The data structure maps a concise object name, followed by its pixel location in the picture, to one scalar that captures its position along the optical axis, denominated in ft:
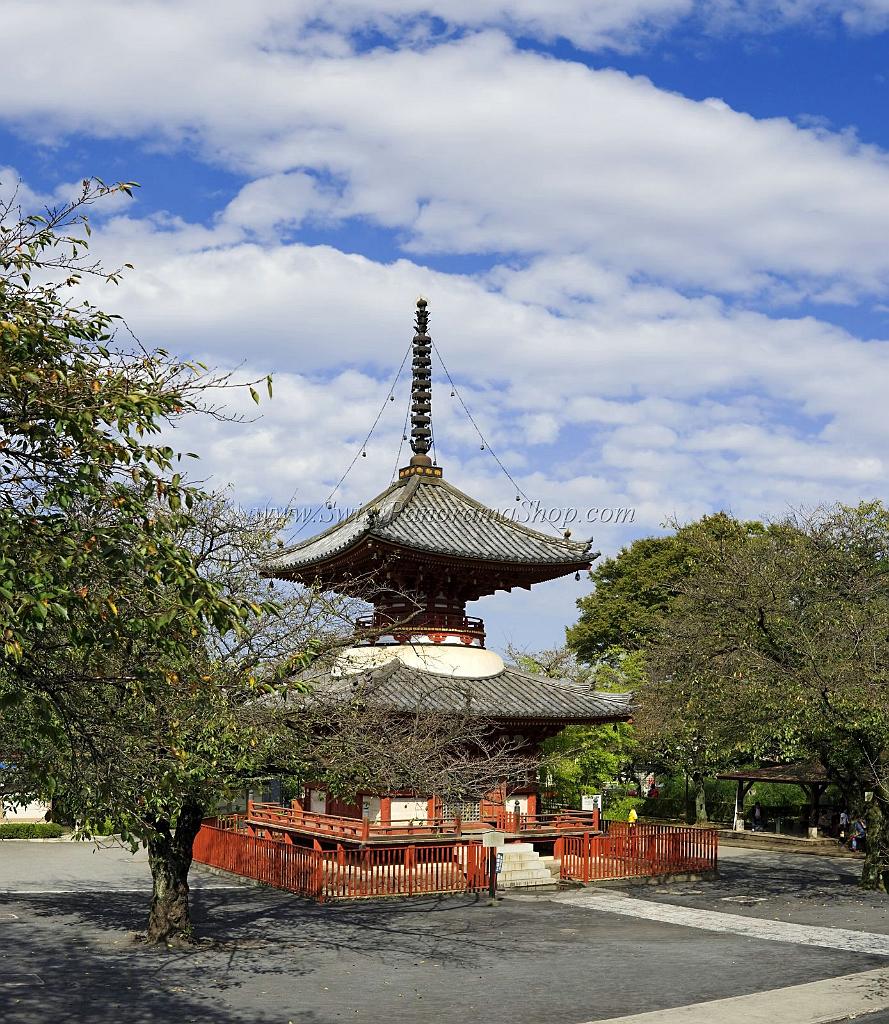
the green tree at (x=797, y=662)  81.41
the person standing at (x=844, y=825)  133.39
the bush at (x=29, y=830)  137.08
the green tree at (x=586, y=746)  125.80
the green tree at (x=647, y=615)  142.82
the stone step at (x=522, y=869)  93.45
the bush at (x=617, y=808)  146.20
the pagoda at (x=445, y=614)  96.02
